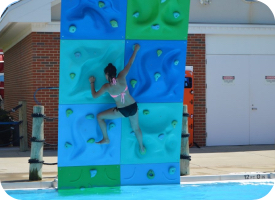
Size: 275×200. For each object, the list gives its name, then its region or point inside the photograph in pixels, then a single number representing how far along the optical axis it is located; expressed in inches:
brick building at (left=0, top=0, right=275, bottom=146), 737.1
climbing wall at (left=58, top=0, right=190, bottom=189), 451.4
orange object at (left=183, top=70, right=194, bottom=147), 767.6
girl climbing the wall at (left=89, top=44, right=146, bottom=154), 446.5
